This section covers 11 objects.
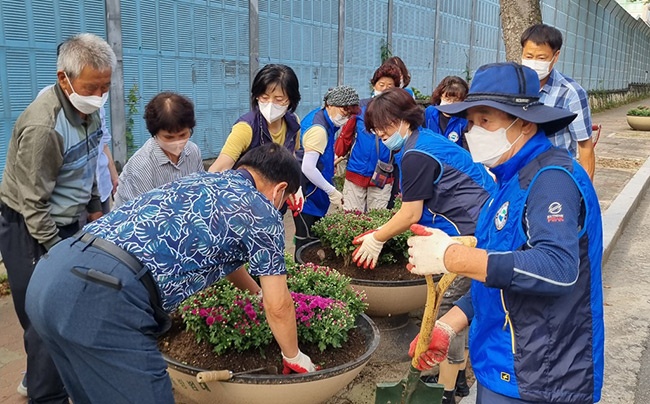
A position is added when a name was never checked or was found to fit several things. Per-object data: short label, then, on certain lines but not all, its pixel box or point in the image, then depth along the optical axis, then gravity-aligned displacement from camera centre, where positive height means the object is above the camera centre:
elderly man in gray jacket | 2.49 -0.39
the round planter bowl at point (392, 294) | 3.41 -1.20
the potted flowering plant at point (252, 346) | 2.27 -1.10
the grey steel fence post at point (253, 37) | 8.31 +0.73
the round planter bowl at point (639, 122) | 19.00 -0.90
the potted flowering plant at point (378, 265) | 3.43 -1.11
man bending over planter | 1.78 -0.60
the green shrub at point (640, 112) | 19.05 -0.57
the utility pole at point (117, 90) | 6.35 -0.04
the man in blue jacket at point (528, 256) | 1.54 -0.45
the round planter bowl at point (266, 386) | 2.23 -1.15
